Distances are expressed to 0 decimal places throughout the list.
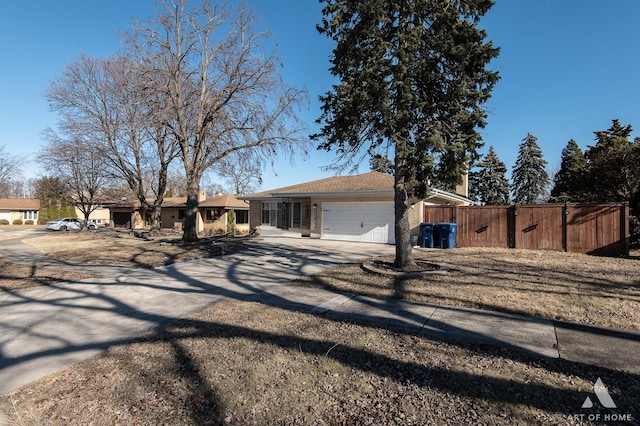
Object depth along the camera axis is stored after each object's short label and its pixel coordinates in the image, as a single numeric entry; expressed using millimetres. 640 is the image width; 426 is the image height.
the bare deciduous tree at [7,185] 46406
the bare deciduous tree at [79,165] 19375
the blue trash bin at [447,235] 14609
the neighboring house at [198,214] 31767
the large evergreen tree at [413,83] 7742
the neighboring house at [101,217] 49219
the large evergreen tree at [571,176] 20819
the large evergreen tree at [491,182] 40031
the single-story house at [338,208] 16734
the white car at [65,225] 33375
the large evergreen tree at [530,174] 39750
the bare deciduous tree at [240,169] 16234
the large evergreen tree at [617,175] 15297
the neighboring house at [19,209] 50038
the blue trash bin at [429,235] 14984
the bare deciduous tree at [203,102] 15039
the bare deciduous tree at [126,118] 14373
